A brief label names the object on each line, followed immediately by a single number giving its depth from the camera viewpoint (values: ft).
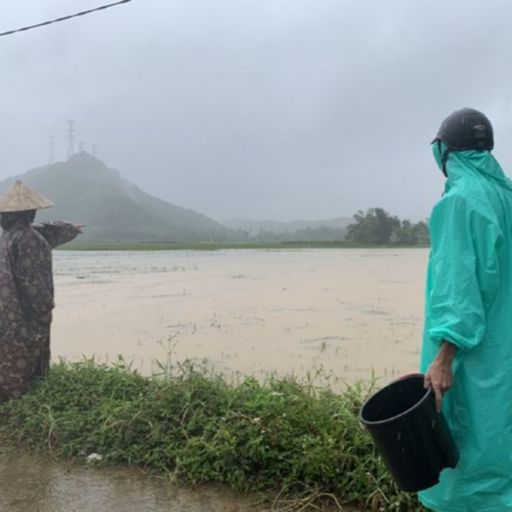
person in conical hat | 10.59
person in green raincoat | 4.51
